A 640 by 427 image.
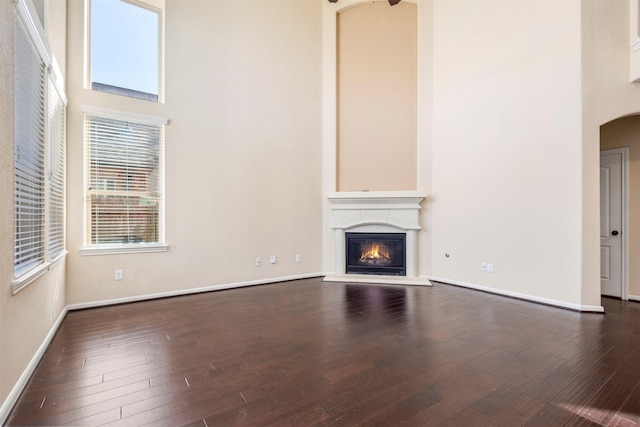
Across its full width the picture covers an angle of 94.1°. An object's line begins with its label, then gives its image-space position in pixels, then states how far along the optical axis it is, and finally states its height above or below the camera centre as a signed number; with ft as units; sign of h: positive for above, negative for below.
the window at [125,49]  11.88 +6.96
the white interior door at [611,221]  12.86 -0.39
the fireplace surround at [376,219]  16.25 -0.30
